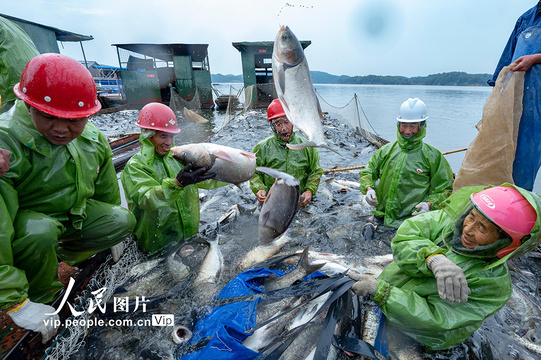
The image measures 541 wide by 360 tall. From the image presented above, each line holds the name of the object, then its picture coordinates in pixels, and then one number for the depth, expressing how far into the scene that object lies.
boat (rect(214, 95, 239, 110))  23.70
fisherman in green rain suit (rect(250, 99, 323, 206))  4.23
